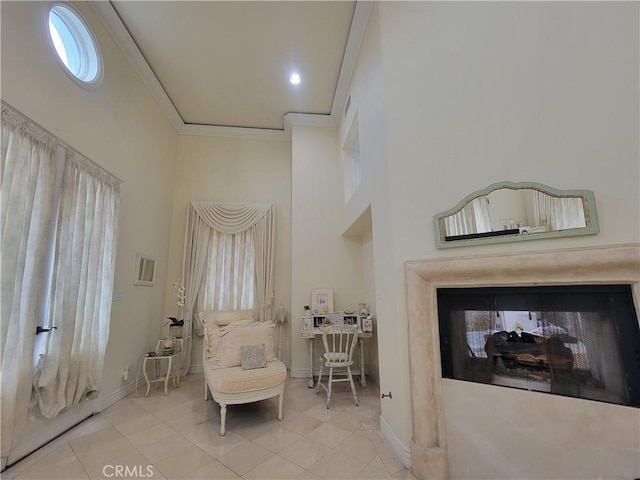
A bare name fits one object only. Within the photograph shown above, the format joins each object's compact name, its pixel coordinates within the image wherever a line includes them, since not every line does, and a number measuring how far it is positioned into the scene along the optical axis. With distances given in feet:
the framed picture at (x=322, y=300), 14.06
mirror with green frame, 5.27
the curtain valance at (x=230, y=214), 15.53
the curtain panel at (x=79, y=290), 7.62
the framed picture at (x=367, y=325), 12.15
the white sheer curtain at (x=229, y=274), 14.99
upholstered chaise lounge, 8.47
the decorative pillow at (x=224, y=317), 12.35
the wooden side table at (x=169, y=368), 11.35
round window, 8.50
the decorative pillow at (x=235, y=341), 9.60
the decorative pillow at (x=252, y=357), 9.32
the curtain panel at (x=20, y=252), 6.30
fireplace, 4.94
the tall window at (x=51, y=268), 6.43
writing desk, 12.07
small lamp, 14.99
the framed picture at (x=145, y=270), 12.16
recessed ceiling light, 13.03
